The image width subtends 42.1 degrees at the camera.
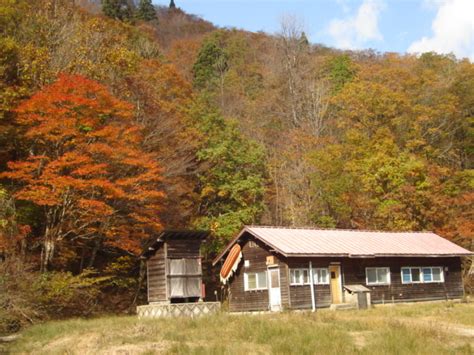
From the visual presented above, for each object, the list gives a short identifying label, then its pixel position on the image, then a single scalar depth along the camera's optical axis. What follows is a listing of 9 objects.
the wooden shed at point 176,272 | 31.22
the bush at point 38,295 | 25.30
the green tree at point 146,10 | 90.56
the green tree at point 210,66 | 70.85
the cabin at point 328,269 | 32.19
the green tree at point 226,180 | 43.44
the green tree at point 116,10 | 74.56
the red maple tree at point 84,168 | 30.39
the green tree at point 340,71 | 62.66
